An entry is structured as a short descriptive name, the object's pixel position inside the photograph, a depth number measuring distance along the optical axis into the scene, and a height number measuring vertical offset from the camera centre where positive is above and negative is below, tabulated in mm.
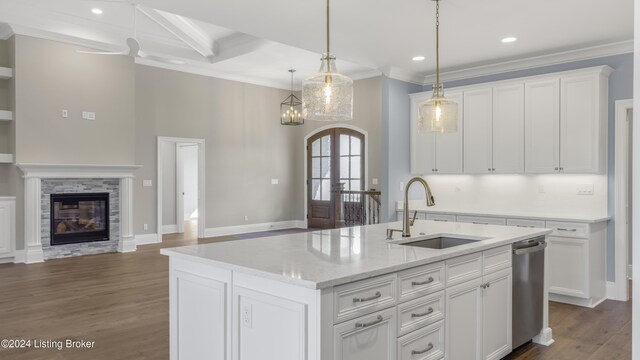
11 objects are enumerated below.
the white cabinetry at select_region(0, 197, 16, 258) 6447 -659
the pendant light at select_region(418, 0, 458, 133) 3490 +506
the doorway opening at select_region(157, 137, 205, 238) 8906 -310
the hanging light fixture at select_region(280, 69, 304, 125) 8775 +1343
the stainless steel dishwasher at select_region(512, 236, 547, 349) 3330 -840
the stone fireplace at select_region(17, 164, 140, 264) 6605 -472
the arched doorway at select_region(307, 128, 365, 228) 9352 +203
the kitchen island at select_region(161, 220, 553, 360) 1948 -602
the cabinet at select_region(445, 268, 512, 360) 2699 -893
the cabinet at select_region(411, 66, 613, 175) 5004 +592
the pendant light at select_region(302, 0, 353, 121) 2852 +548
